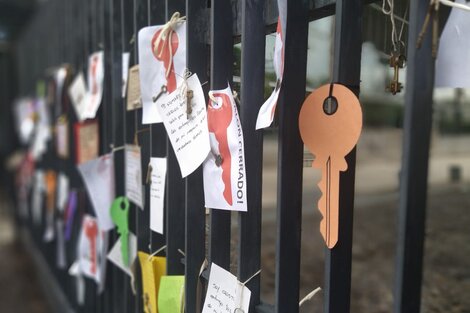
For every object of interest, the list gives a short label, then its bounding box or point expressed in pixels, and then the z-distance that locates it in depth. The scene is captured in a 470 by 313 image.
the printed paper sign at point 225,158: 1.01
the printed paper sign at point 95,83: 1.91
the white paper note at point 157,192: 1.39
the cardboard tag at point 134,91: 1.53
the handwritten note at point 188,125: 1.10
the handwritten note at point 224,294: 1.05
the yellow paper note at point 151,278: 1.41
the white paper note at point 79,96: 2.09
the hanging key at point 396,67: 0.85
